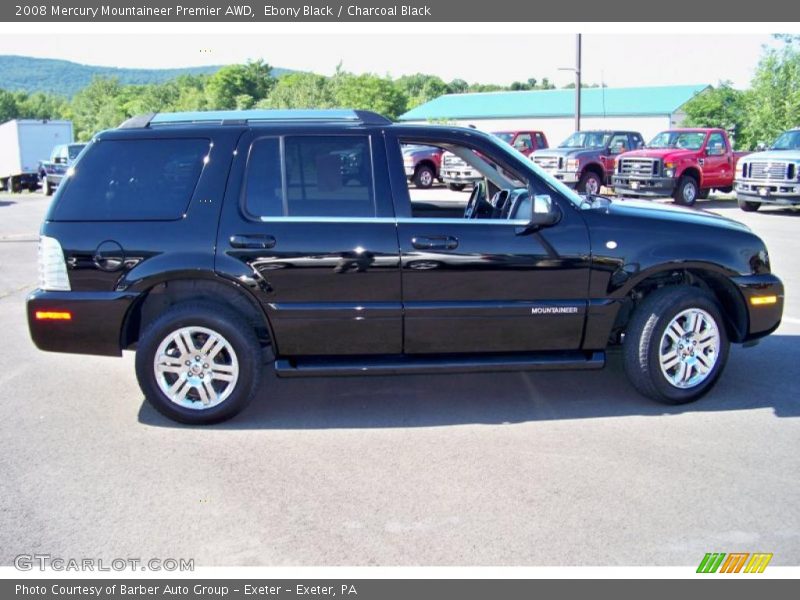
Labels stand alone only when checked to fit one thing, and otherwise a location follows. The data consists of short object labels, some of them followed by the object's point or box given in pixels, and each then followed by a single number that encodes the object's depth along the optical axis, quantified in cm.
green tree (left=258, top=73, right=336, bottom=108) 6212
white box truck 3621
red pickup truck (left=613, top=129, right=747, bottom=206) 1988
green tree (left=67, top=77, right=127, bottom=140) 10062
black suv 493
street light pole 2749
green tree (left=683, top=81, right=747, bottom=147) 4991
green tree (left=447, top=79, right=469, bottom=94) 12779
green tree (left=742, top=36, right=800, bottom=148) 3306
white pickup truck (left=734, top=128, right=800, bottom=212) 1766
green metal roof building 6228
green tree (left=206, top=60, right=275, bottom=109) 8325
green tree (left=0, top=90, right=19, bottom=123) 13288
